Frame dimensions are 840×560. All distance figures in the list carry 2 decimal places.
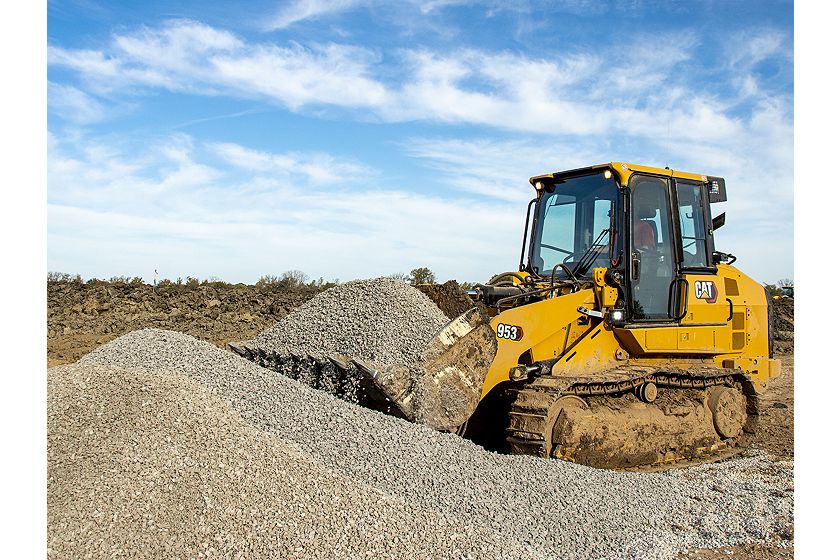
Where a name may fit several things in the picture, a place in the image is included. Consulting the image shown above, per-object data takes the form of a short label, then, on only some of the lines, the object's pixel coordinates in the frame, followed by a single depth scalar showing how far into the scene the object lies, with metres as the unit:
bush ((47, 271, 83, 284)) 18.40
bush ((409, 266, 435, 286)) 17.61
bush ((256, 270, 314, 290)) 20.62
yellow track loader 6.43
